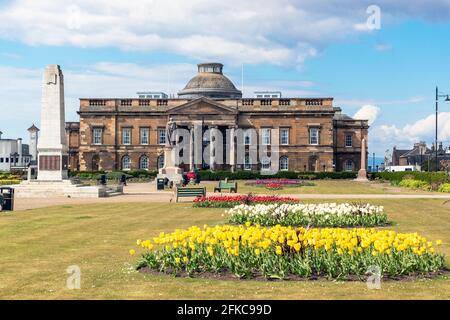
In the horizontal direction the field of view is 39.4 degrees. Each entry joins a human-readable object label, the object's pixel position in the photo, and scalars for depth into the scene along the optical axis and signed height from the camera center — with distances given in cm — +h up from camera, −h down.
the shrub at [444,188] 4675 -134
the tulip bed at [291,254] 1227 -174
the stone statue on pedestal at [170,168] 6629 +12
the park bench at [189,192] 3431 -127
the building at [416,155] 13231 +352
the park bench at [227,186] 4232 -113
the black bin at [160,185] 5178 -131
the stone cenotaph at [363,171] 8056 -16
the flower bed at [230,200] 3042 -153
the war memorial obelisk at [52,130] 4016 +251
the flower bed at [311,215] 2138 -162
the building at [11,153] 13588 +339
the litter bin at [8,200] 2816 -141
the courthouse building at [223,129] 9394 +616
